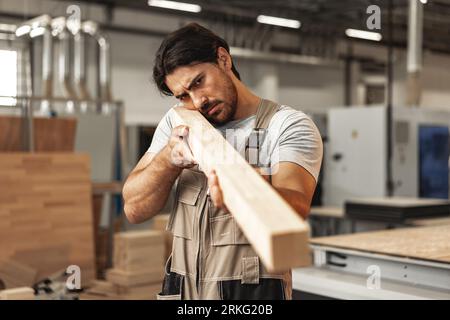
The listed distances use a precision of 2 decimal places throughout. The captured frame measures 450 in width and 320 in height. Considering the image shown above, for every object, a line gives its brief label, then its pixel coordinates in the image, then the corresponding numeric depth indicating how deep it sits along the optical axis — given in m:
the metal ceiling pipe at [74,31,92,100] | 5.26
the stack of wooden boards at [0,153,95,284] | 3.35
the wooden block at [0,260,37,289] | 3.10
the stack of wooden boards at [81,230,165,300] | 3.18
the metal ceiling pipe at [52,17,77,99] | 5.07
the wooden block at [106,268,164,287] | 3.19
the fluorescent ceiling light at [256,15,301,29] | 6.88
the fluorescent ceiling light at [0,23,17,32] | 5.44
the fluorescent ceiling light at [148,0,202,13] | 6.88
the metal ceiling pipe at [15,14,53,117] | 4.70
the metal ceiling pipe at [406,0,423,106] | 3.09
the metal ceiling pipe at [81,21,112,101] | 5.05
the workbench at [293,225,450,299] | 1.87
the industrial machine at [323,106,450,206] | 5.88
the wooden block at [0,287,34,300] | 2.55
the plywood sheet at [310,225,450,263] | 1.94
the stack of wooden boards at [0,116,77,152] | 3.62
